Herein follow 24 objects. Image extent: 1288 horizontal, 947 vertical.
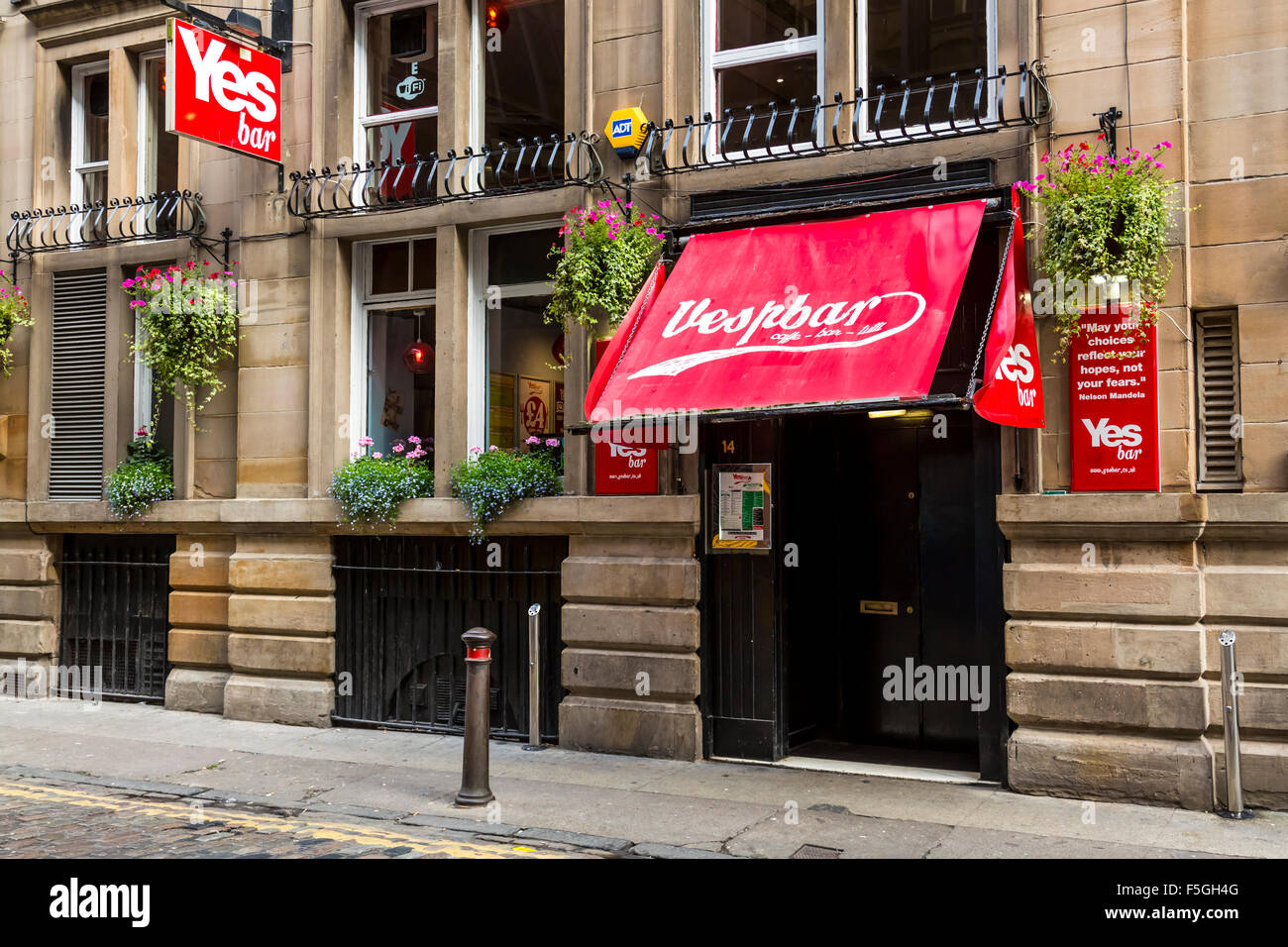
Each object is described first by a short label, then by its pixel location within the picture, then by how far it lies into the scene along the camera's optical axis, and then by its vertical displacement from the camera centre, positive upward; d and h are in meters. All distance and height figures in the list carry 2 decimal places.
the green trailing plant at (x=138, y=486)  12.74 +0.31
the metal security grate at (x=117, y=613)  13.20 -1.09
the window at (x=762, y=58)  10.34 +3.92
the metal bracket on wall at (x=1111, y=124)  8.71 +2.78
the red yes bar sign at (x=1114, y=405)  8.55 +0.74
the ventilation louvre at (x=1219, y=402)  8.53 +0.75
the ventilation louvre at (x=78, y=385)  13.46 +1.47
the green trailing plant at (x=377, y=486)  11.41 +0.26
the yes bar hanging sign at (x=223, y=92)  10.84 +3.99
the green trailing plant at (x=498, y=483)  10.84 +0.26
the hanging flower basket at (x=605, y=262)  10.15 +2.11
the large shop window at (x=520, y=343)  11.47 +1.63
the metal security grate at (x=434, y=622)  11.12 -1.04
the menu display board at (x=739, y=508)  10.09 +0.02
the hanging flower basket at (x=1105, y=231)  8.30 +1.92
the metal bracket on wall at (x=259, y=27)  11.22 +4.70
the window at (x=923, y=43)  9.62 +3.79
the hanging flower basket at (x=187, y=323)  12.20 +1.95
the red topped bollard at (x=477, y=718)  8.38 -1.43
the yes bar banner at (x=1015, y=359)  7.89 +1.03
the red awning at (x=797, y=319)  8.13 +1.40
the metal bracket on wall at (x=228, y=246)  12.65 +2.84
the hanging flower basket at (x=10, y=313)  13.62 +2.30
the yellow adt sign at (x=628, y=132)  10.59 +3.33
